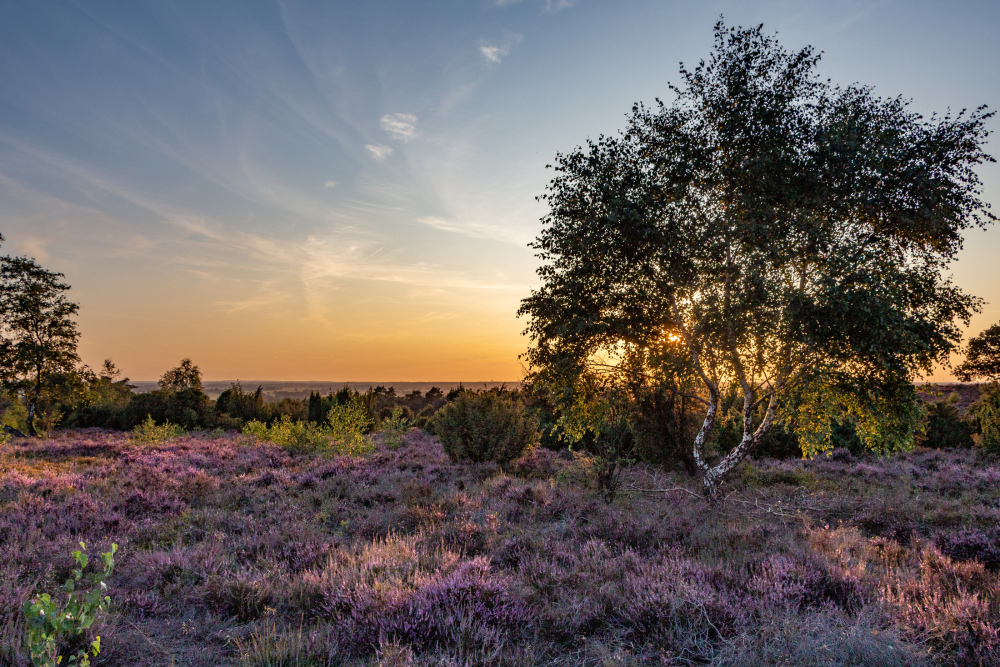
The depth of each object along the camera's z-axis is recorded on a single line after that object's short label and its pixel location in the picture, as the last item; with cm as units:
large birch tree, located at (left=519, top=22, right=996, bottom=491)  949
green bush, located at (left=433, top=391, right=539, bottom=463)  1648
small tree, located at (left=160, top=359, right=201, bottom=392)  3891
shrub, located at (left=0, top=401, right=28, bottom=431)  2385
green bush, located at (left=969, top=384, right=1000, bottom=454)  1780
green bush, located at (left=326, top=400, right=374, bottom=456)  1826
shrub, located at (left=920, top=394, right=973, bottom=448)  2197
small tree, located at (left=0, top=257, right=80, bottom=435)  2366
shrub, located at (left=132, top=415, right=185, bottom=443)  2114
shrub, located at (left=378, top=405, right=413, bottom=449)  2283
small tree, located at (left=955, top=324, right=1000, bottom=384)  2378
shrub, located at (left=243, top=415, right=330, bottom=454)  1931
